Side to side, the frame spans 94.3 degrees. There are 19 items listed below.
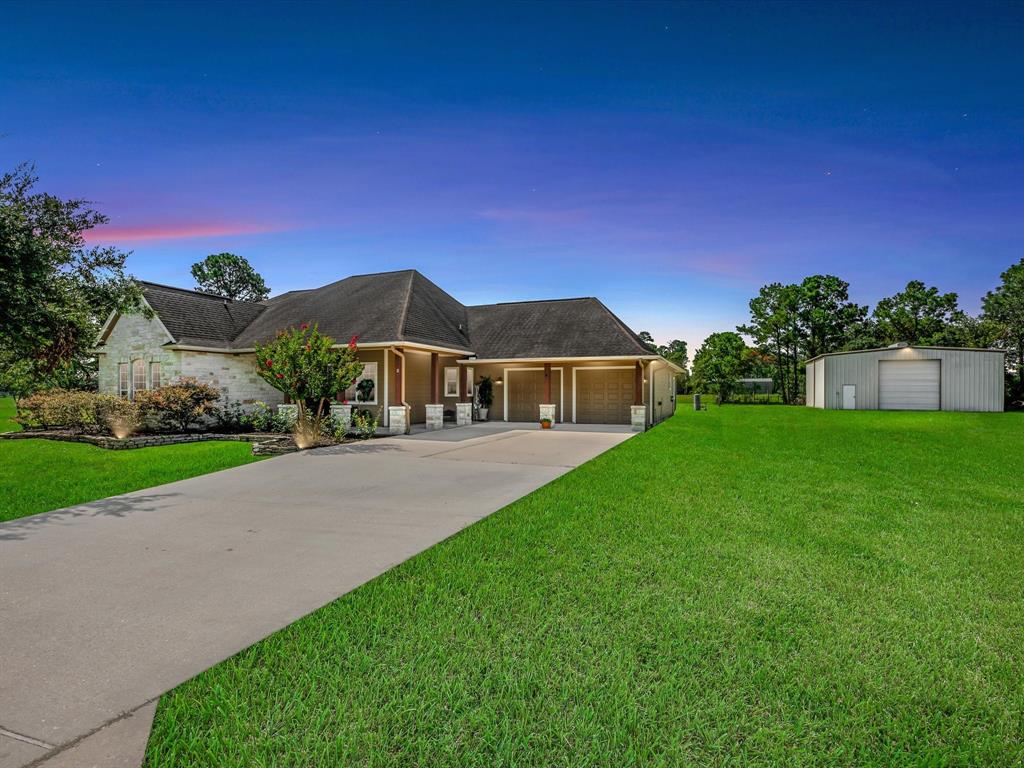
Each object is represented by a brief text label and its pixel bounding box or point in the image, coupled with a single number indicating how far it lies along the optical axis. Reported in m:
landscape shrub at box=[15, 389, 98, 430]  16.80
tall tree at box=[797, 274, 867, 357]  44.16
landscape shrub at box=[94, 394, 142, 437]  15.56
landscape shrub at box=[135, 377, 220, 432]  15.94
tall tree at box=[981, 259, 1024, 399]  38.41
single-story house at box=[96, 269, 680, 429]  17.92
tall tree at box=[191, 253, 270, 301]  47.34
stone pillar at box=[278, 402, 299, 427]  16.28
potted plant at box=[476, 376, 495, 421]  22.36
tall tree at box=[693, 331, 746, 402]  41.50
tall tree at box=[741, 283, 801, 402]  44.50
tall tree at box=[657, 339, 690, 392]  63.80
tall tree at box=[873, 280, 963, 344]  44.44
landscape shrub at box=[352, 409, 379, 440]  15.34
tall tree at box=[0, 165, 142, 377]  8.33
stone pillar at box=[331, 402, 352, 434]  15.73
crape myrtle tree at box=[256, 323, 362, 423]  13.55
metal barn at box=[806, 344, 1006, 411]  26.78
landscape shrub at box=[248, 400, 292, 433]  16.50
